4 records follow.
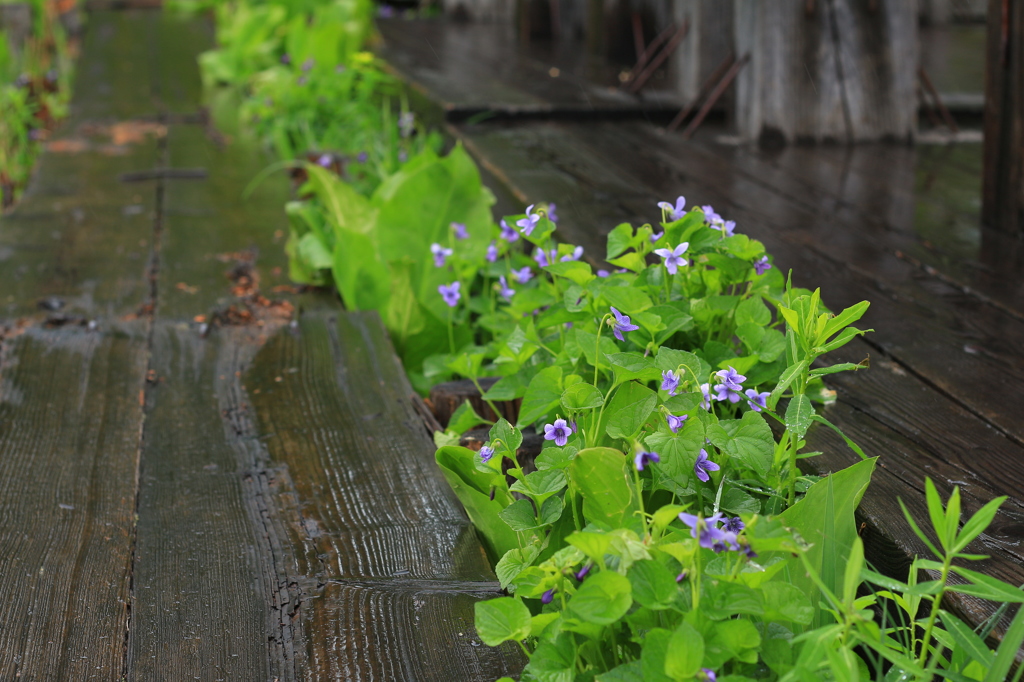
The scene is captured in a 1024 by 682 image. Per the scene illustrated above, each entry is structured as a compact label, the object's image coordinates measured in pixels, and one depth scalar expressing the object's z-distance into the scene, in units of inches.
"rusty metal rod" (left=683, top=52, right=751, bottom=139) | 125.4
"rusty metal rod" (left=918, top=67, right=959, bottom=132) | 129.3
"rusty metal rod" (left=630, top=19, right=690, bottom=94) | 142.9
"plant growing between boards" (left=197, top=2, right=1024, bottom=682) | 34.1
